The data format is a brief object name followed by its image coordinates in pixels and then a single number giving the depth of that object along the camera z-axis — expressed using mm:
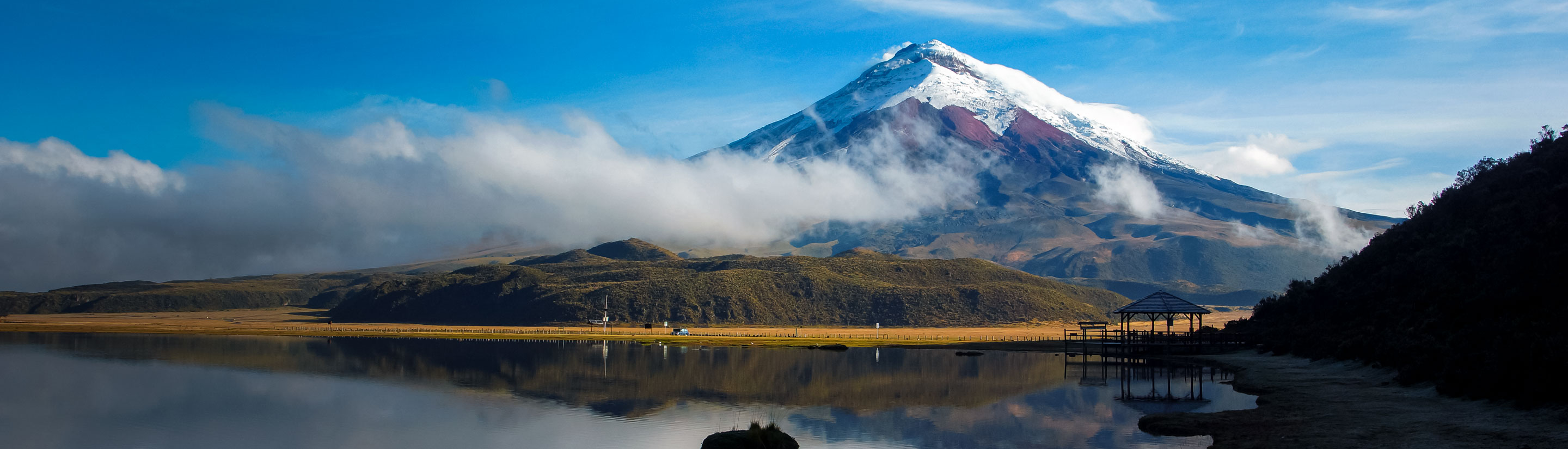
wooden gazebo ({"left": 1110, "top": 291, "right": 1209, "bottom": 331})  58938
